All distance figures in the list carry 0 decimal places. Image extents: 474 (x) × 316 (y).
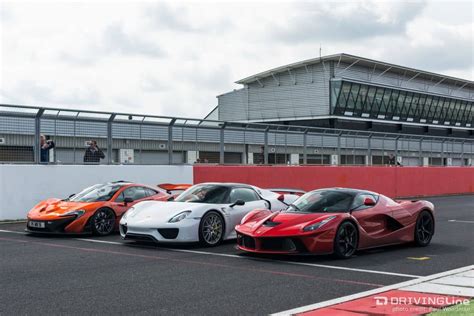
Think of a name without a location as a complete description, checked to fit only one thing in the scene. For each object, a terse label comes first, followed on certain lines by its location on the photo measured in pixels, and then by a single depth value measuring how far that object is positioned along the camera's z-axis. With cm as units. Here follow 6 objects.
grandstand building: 5709
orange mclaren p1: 1277
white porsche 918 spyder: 1104
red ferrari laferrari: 953
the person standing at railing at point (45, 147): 1673
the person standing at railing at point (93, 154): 1772
